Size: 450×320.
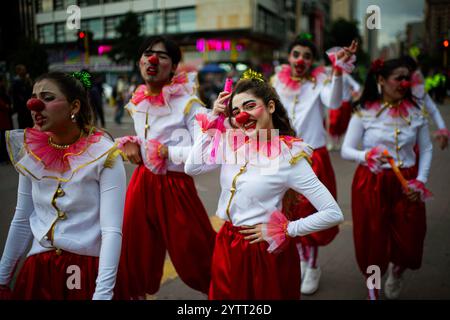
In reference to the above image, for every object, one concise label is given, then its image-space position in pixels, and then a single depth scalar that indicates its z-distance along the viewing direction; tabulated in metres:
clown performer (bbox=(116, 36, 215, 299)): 3.01
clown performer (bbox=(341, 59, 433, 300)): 3.26
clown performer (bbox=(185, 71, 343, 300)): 2.10
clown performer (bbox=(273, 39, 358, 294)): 3.63
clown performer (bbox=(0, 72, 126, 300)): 1.96
